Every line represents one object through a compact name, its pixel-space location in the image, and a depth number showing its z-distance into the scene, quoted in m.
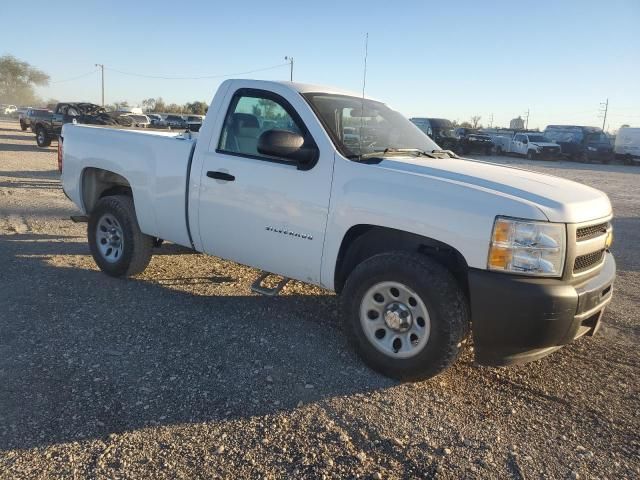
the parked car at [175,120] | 35.95
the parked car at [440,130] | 28.97
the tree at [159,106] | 72.29
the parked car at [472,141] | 31.78
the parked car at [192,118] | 35.58
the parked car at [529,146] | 32.34
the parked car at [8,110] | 70.94
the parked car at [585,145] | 33.03
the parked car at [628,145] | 32.62
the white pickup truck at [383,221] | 3.20
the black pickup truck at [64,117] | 20.72
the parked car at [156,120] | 37.60
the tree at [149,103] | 89.40
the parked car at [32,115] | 26.54
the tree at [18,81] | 99.25
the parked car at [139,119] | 26.32
